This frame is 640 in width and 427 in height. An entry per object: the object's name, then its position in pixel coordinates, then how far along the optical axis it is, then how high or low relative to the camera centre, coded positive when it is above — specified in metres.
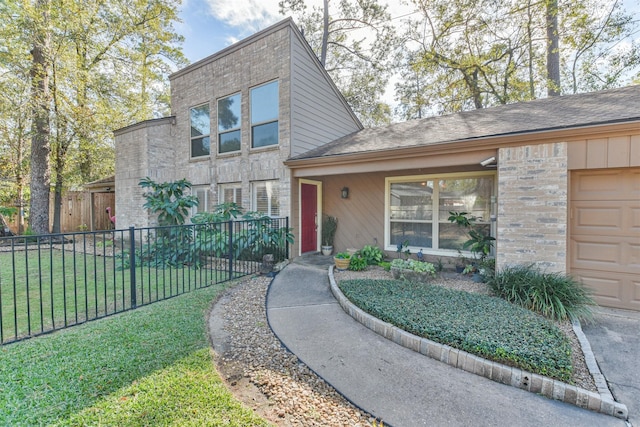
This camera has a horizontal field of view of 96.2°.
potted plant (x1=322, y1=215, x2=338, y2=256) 8.23 -0.72
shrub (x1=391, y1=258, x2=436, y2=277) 5.25 -1.11
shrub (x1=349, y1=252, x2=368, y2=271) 6.30 -1.26
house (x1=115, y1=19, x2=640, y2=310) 4.25 +0.90
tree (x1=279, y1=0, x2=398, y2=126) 14.55 +8.62
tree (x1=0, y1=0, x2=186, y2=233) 10.29 +5.69
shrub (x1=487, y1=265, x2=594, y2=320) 3.76 -1.20
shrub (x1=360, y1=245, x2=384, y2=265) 6.70 -1.13
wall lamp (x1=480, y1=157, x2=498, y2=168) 4.89 +0.77
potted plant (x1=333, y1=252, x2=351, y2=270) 6.39 -1.20
